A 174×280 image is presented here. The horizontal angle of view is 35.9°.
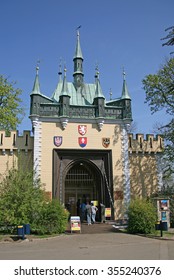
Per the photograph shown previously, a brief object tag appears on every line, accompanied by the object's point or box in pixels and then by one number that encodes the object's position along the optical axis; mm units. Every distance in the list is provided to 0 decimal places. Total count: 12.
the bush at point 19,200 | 15883
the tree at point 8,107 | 25328
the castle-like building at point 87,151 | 22453
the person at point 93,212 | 20231
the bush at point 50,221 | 16203
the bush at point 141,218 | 15836
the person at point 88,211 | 19781
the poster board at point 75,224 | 16578
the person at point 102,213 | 21406
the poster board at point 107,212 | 21312
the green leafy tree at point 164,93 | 23172
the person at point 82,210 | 21688
